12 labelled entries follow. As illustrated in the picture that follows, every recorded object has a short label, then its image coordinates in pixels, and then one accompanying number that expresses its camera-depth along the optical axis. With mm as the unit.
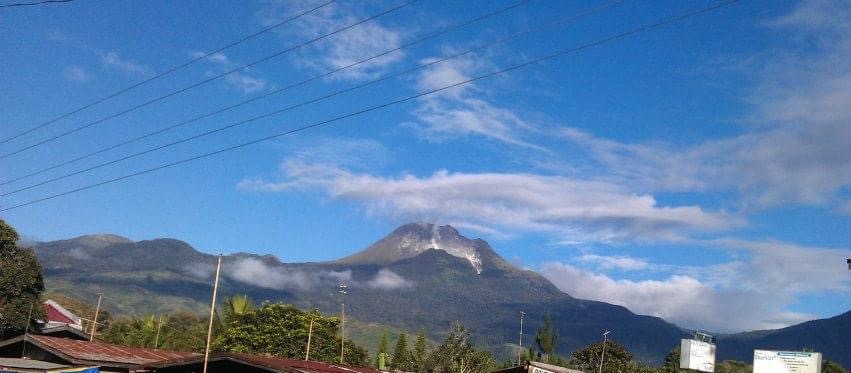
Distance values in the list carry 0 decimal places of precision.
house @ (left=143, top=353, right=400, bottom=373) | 38531
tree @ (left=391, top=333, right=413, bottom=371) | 124562
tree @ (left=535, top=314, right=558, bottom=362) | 128375
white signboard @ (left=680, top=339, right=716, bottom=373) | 67250
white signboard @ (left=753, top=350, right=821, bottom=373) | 59594
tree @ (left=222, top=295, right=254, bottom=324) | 106669
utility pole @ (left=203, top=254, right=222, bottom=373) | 37491
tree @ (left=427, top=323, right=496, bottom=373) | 101744
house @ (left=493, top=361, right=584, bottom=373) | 39697
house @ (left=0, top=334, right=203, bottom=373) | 45656
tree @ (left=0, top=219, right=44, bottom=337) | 69750
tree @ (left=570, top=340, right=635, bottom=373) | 109312
